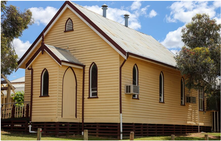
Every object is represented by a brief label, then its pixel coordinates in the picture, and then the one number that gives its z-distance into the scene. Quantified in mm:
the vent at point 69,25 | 26984
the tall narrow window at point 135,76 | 25667
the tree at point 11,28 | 21641
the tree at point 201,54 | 27062
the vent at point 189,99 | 31834
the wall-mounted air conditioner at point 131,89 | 24016
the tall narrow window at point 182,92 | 31859
